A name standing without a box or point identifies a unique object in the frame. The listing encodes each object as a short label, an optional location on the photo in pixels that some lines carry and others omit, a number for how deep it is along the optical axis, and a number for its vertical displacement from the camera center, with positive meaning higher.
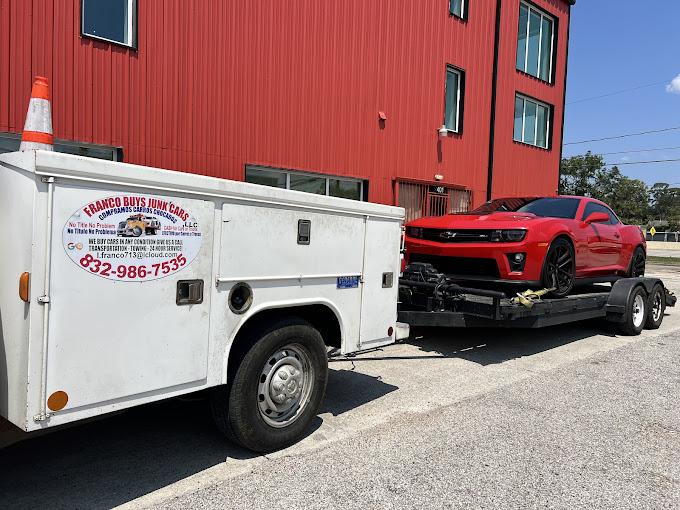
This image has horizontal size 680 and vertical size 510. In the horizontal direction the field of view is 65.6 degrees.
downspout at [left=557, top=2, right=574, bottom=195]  18.05 +5.20
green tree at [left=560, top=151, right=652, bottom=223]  65.31 +8.22
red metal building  6.97 +2.44
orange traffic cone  2.72 +0.51
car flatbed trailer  5.75 -0.77
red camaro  6.31 -0.02
